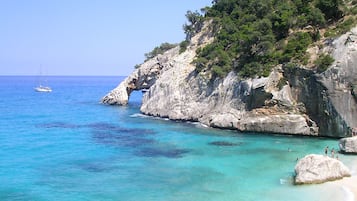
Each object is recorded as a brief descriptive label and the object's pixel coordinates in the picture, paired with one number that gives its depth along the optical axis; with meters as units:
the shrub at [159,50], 86.88
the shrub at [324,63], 41.00
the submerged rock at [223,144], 39.97
